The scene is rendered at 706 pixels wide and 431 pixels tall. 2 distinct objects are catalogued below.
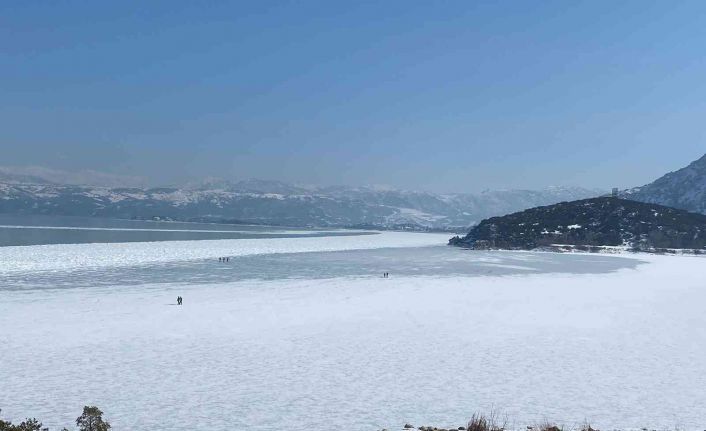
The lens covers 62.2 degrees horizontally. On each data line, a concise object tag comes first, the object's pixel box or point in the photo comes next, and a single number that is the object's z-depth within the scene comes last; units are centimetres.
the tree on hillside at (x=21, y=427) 1194
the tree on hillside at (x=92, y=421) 1293
